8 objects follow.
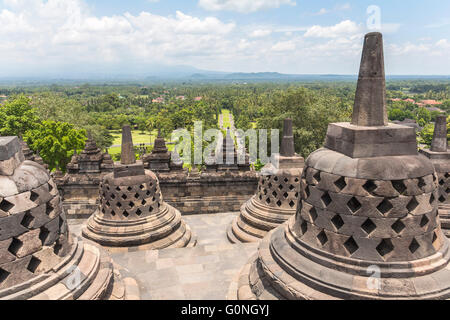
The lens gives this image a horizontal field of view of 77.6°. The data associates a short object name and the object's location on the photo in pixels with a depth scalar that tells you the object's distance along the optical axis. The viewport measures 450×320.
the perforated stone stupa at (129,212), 7.98
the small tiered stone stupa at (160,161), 13.76
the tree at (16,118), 27.91
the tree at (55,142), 23.95
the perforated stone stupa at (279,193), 8.64
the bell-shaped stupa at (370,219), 3.65
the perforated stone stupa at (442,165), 6.47
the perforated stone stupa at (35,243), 3.57
